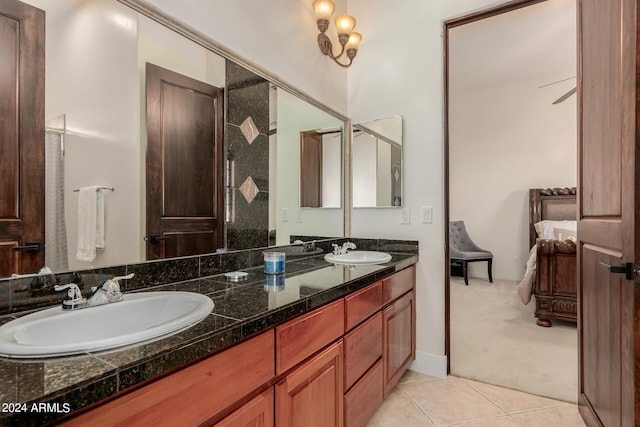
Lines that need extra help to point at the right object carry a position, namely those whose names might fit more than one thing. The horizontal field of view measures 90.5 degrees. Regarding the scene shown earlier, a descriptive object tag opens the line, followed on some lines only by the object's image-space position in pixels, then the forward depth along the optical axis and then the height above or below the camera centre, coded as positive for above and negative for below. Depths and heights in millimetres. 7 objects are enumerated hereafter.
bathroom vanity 574 -380
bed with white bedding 3037 -702
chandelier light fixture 2148 +1305
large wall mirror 998 +339
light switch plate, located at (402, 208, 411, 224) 2395 -36
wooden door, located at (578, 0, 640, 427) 1146 -5
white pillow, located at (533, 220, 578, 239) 4132 -208
